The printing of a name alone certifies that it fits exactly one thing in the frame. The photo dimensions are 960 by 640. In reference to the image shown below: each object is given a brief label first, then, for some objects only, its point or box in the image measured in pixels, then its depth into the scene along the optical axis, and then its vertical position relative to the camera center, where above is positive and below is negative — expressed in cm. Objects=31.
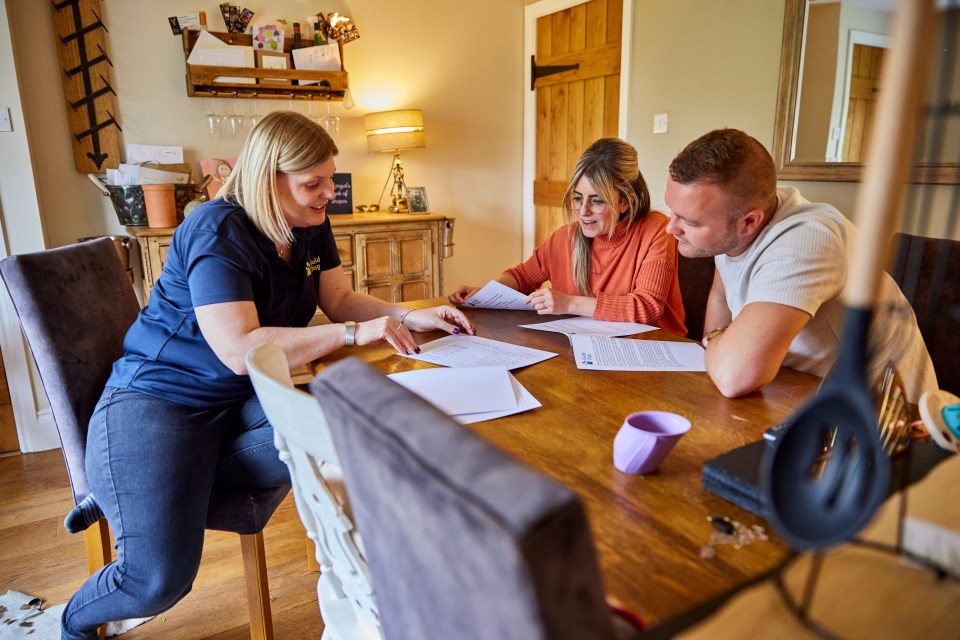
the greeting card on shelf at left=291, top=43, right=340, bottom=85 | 351 +59
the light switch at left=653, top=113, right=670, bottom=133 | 343 +21
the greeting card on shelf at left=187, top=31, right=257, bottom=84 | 326 +57
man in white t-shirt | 119 -21
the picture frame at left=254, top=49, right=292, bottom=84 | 343 +56
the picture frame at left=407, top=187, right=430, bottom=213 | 391 -22
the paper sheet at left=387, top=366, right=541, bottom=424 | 111 -41
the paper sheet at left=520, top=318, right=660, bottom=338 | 164 -43
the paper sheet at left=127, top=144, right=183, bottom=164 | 325 +7
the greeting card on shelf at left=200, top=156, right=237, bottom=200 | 334 -2
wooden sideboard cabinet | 342 -48
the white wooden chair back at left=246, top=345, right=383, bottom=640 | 76 -45
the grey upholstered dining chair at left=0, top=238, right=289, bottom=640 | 140 -44
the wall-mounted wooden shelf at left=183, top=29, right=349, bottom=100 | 325 +44
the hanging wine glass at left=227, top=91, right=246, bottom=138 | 348 +23
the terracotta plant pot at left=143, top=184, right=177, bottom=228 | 297 -17
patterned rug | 165 -118
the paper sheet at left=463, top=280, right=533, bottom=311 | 185 -39
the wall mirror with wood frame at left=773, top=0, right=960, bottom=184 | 254 +30
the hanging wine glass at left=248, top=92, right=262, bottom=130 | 355 +28
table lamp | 368 +20
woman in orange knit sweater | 180 -28
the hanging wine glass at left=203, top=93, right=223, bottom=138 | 343 +24
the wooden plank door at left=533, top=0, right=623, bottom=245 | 379 +44
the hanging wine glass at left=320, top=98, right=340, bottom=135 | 376 +25
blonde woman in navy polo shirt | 128 -45
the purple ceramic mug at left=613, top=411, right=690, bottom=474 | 84 -37
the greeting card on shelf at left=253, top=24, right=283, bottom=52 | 340 +68
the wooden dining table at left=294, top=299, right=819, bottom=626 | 65 -42
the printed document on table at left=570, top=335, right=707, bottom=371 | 135 -42
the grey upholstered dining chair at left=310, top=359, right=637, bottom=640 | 38 -24
